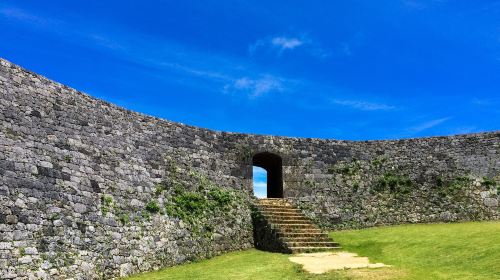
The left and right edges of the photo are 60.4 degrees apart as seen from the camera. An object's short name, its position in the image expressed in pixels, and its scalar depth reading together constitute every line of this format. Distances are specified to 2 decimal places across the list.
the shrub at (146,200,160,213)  13.30
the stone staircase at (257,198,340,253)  14.23
